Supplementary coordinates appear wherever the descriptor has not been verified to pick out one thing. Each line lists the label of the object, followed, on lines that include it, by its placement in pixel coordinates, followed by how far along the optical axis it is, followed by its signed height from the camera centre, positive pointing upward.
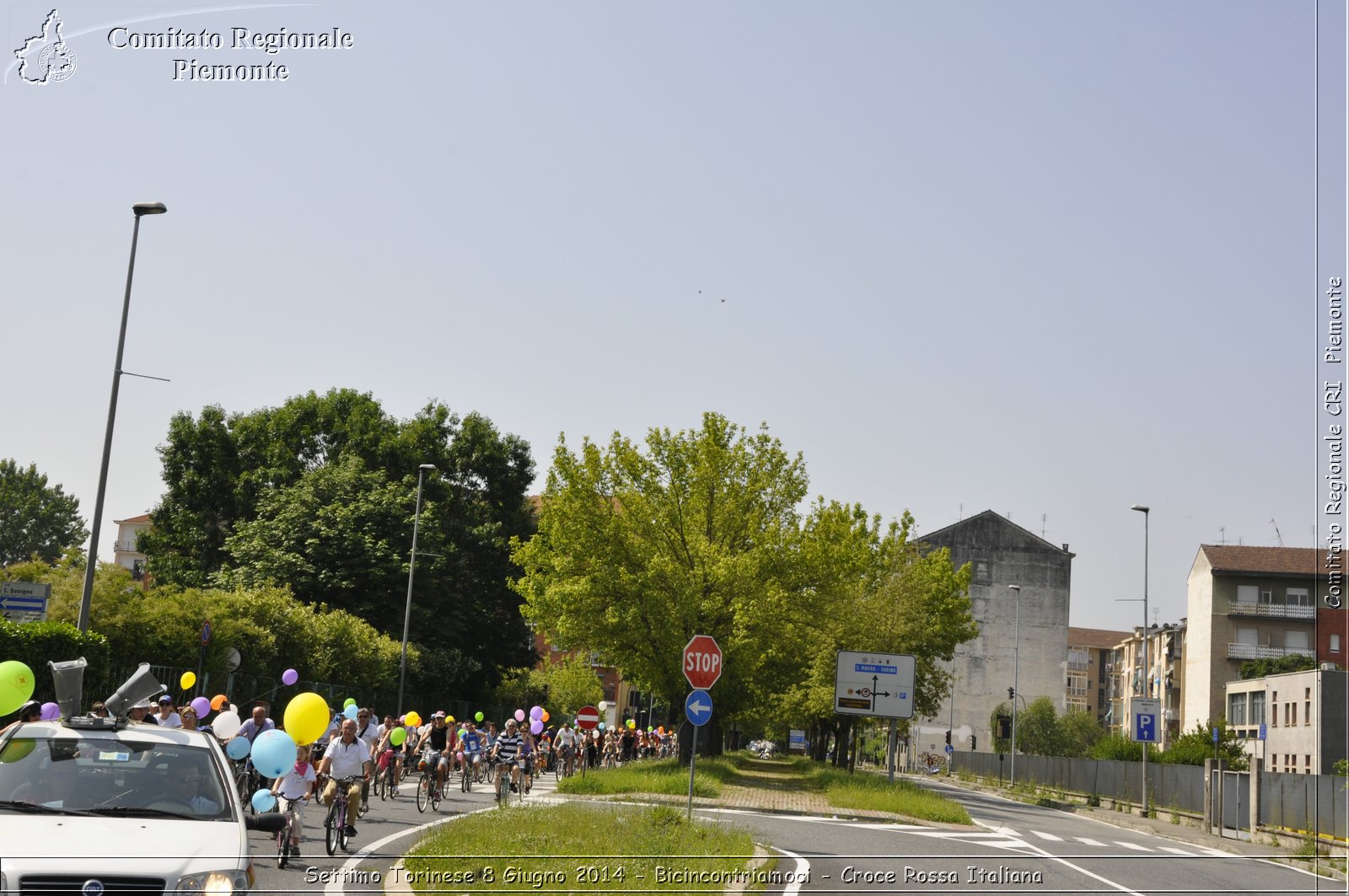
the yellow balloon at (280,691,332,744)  11.70 -0.85
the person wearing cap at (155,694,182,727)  17.38 -1.37
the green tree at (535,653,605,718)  80.06 -2.50
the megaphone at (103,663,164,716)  8.53 -0.54
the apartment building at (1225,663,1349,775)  59.38 -1.27
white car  6.36 -1.13
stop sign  19.53 -0.16
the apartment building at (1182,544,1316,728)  81.31 +4.78
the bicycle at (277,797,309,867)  13.58 -2.24
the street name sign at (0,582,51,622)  19.98 +0.06
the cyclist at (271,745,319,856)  13.43 -1.72
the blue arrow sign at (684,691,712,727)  19.47 -0.83
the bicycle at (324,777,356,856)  14.96 -2.24
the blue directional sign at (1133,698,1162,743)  37.66 -1.02
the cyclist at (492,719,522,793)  24.03 -2.07
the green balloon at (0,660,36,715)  11.17 -0.72
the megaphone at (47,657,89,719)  8.70 -0.52
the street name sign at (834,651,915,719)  36.53 -0.51
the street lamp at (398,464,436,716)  42.89 +0.27
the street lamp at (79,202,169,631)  22.23 +2.86
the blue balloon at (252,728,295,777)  9.14 -0.94
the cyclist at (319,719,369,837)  15.28 -1.62
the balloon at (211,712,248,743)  14.05 -1.16
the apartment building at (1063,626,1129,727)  157.12 +0.20
